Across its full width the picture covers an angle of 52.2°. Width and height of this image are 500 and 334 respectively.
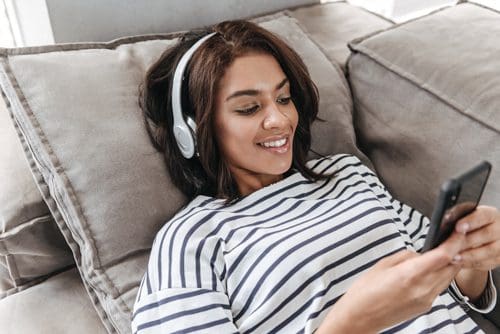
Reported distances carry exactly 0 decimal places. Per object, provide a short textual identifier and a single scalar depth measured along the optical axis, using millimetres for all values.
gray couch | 932
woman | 774
